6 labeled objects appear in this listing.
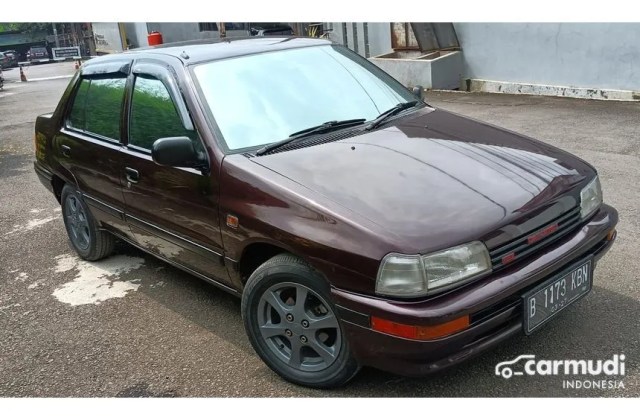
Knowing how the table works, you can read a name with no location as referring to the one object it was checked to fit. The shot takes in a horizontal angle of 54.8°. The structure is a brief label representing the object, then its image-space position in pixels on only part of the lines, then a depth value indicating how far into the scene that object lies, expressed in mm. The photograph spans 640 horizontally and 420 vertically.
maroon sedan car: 2562
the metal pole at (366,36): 13712
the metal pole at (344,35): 14305
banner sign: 35619
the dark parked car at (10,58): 38531
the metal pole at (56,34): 36516
